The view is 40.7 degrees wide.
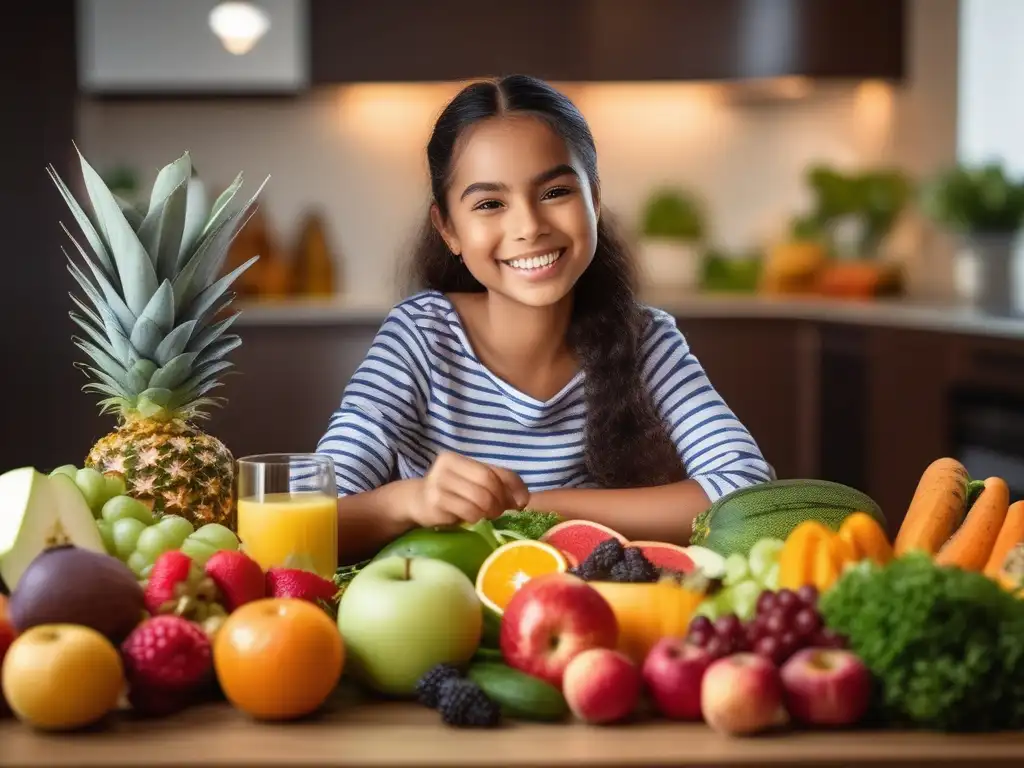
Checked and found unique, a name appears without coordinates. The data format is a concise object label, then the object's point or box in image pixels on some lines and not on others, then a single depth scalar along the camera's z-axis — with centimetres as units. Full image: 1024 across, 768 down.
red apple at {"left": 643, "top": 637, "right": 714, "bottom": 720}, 101
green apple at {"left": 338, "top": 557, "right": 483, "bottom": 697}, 108
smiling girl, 184
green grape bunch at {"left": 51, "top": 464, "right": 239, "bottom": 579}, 127
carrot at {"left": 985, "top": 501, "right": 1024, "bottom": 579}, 126
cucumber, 103
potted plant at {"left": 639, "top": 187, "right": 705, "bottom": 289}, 528
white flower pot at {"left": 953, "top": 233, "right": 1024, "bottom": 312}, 416
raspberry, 103
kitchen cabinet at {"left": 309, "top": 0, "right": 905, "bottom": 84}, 492
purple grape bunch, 103
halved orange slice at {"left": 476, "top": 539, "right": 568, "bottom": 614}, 124
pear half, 124
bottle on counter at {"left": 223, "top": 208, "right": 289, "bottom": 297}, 504
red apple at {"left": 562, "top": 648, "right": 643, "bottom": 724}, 100
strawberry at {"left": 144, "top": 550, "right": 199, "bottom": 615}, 111
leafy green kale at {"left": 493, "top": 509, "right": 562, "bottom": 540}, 145
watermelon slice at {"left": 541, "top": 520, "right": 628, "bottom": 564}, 145
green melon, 141
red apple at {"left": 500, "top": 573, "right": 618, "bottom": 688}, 107
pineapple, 163
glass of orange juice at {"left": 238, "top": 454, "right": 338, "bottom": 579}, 138
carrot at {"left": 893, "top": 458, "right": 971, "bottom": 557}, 135
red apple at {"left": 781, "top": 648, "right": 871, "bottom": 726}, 99
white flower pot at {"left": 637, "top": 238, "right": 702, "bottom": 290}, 529
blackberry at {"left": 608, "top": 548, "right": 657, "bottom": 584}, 117
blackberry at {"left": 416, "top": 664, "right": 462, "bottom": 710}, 105
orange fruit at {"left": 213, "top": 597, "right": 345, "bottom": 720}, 101
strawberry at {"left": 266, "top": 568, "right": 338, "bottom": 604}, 121
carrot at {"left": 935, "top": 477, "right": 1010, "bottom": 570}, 129
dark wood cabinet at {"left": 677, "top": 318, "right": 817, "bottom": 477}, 477
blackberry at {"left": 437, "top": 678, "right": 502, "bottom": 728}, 101
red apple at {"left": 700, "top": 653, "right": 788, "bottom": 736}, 98
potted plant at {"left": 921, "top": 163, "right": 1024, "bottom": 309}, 411
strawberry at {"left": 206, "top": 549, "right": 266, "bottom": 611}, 115
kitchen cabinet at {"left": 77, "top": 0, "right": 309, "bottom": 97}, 486
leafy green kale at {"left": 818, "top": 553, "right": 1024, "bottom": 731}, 98
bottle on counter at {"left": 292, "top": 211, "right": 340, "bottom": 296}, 518
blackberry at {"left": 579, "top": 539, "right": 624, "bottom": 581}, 118
